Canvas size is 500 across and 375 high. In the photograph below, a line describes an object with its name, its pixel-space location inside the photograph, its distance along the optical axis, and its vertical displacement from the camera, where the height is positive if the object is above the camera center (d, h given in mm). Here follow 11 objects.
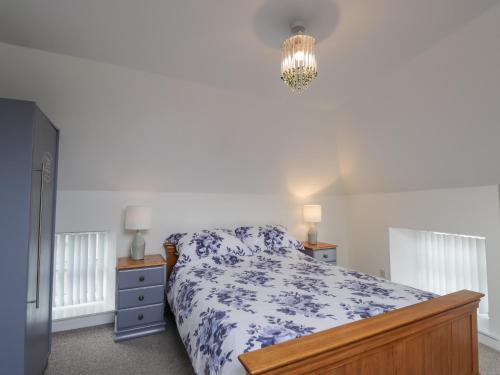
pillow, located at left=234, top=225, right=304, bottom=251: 3314 -453
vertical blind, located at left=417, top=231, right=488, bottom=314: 2908 -731
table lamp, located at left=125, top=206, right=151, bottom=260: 2812 -216
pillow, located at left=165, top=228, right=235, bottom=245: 3121 -414
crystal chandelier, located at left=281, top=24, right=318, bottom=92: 1688 +887
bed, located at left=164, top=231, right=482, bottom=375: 1158 -652
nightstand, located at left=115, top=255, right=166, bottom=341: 2551 -923
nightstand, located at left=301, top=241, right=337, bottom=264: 3609 -677
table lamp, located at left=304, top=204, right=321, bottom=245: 3816 -220
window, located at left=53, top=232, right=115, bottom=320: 2916 -789
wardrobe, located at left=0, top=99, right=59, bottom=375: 1479 -161
